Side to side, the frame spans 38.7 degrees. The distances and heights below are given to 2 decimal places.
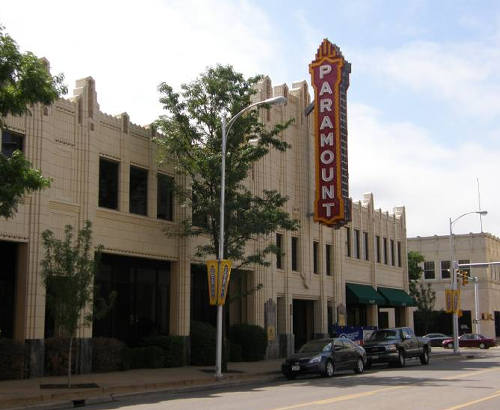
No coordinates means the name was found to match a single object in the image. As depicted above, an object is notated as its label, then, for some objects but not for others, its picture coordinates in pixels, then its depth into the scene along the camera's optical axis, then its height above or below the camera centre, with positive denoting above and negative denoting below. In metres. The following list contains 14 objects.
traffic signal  49.28 +2.27
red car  55.84 -2.39
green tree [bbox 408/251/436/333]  66.50 +1.83
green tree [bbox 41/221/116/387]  20.41 +0.93
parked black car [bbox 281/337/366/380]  25.05 -1.70
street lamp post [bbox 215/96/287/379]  24.52 +2.95
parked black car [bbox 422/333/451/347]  58.09 -2.29
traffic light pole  64.75 +0.31
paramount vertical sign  38.75 +9.50
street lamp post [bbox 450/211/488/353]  43.12 +1.68
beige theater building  24.64 +3.17
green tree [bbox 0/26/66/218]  16.05 +4.93
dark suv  31.12 -1.59
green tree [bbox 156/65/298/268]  27.83 +6.43
